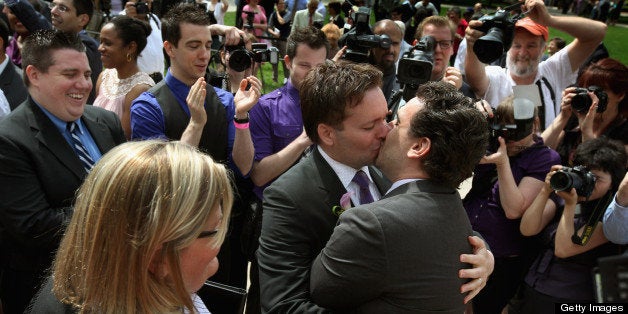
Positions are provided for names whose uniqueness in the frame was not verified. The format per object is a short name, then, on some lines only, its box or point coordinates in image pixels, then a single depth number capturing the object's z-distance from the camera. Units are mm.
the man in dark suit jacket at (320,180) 1924
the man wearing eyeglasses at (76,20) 4898
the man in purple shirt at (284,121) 3273
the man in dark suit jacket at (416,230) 1689
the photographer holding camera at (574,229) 2980
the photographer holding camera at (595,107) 3664
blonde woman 1417
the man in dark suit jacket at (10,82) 4047
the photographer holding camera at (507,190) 3105
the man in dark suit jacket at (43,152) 2457
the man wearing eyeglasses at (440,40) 4406
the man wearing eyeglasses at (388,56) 4223
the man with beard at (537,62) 4188
